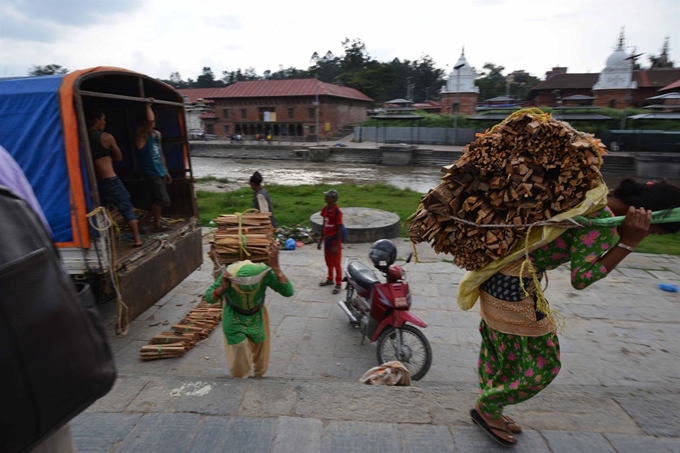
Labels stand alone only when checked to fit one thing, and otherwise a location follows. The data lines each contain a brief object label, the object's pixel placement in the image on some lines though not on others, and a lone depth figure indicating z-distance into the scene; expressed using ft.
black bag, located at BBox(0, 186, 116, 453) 2.98
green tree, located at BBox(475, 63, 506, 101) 176.45
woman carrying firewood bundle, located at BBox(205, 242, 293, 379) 10.75
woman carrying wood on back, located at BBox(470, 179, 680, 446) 6.75
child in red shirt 19.22
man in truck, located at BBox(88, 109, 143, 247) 15.44
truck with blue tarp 12.87
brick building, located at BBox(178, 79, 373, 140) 132.98
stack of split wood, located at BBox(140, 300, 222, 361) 13.87
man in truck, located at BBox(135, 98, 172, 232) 18.51
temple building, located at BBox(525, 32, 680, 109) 109.40
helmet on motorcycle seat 14.30
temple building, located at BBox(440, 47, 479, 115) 133.08
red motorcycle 12.78
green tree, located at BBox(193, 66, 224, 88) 287.07
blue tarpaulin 12.85
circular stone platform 27.61
